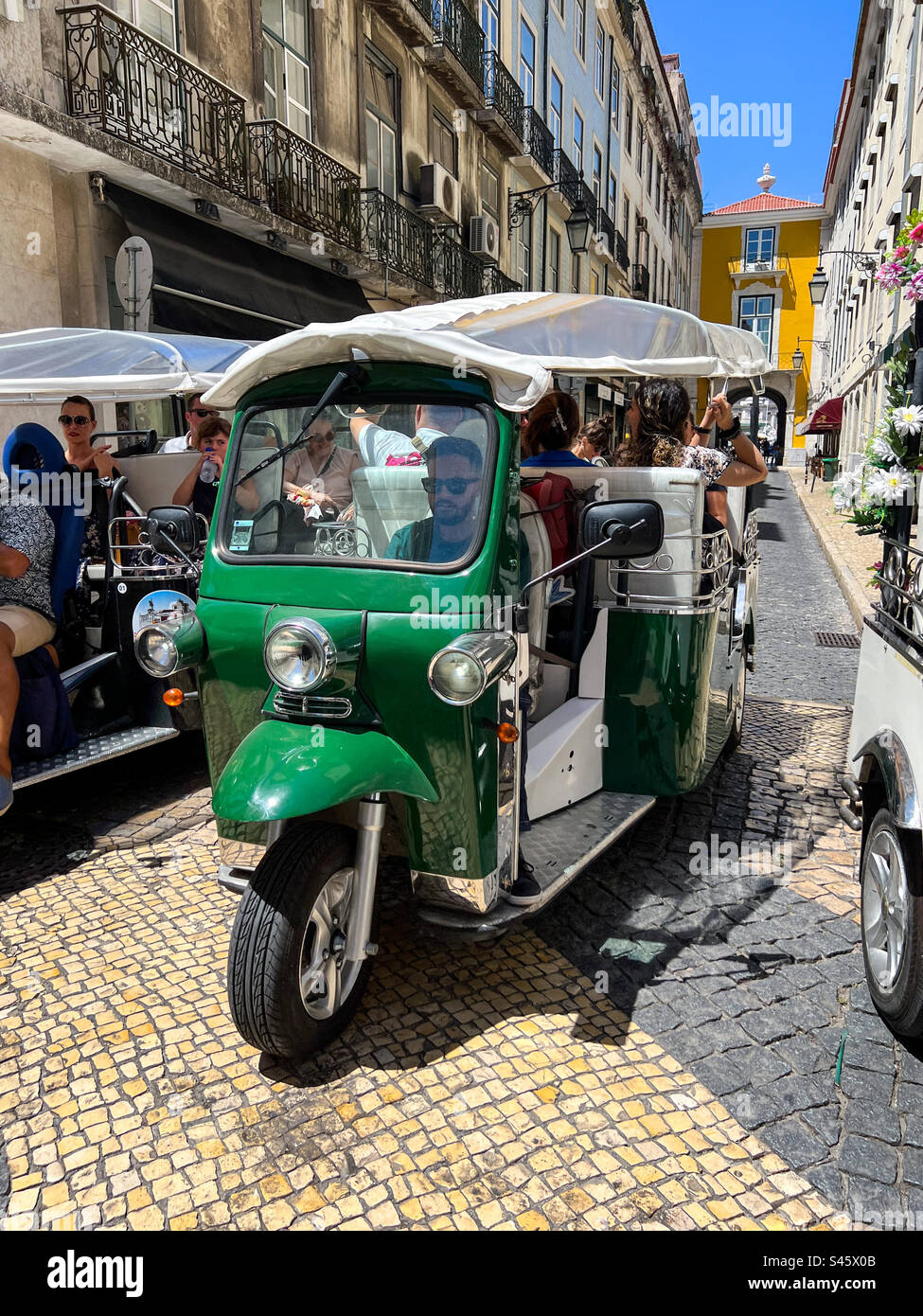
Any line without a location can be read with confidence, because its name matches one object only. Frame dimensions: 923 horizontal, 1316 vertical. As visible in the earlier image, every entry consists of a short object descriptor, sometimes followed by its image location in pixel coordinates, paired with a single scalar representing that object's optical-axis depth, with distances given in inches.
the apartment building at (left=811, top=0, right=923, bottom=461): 817.5
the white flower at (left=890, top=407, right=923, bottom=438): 147.5
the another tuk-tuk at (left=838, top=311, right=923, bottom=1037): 118.2
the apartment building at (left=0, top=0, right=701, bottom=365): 377.7
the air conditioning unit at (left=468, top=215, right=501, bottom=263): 765.9
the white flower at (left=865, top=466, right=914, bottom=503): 154.9
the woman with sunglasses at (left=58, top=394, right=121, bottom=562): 233.8
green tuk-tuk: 114.7
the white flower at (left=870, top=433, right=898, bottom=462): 159.2
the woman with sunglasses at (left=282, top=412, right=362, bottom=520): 133.2
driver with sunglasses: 126.4
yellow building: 2282.2
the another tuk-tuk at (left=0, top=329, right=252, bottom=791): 209.2
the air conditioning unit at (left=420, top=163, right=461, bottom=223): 693.9
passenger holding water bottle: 233.0
